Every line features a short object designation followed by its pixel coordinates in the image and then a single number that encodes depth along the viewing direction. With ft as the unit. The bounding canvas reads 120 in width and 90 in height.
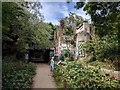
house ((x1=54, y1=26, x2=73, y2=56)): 36.76
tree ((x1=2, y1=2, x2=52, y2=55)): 20.04
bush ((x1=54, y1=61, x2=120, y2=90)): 9.18
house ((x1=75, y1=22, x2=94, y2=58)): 28.21
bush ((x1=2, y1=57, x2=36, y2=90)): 11.70
